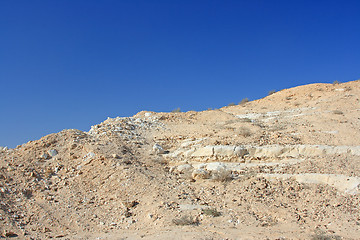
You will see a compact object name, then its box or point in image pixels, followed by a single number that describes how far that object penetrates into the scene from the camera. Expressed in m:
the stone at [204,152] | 10.65
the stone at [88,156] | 10.14
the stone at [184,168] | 10.01
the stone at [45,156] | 10.17
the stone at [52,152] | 10.43
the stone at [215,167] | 9.65
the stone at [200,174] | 9.26
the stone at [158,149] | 11.47
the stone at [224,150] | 10.41
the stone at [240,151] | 10.29
